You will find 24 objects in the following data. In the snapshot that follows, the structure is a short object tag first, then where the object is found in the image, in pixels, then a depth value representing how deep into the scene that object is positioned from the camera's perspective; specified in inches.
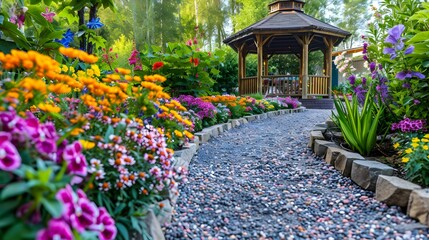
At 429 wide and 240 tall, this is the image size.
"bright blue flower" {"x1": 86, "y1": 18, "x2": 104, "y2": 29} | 107.4
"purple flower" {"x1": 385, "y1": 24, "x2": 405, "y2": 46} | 91.7
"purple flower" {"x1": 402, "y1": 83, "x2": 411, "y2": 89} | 98.0
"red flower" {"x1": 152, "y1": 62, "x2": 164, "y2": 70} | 147.6
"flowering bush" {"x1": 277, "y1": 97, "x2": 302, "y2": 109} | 319.4
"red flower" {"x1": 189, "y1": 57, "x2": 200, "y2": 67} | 167.8
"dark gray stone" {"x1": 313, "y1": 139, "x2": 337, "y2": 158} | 116.3
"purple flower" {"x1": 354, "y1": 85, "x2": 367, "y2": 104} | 116.9
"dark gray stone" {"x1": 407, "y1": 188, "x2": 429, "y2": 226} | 64.8
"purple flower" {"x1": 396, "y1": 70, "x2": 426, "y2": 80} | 91.4
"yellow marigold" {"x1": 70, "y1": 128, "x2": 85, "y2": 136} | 39.3
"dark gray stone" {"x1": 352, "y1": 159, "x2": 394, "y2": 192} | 84.3
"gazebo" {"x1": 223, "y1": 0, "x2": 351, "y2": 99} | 391.5
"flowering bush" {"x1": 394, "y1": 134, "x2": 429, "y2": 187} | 75.5
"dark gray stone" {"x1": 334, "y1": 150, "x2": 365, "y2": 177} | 95.9
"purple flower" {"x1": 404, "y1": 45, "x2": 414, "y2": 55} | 87.4
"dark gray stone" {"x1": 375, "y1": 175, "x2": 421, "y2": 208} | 71.8
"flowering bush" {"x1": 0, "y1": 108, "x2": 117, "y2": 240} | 25.6
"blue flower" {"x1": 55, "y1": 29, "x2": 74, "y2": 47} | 107.0
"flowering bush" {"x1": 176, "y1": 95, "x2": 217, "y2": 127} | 156.9
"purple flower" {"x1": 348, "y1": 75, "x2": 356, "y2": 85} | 115.8
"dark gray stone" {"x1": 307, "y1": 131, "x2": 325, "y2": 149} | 129.3
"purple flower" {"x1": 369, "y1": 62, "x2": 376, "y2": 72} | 109.3
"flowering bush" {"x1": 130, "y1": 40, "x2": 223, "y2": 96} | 169.0
